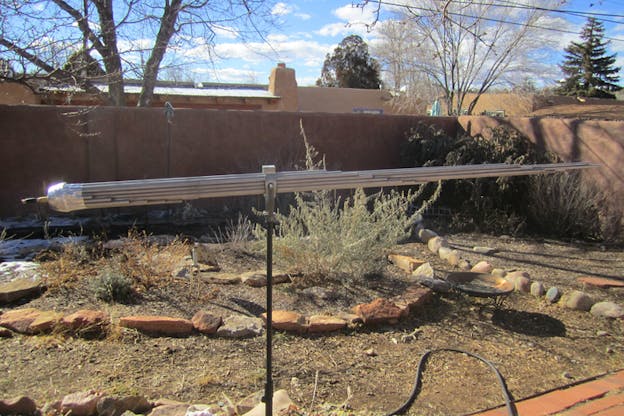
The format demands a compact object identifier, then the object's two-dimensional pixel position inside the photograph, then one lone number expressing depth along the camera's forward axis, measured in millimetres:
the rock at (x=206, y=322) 3816
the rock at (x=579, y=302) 4797
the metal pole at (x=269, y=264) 2229
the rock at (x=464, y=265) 6051
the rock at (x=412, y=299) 4383
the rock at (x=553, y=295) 4941
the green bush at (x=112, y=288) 4316
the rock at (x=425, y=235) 7207
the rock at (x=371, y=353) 3699
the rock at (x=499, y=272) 5531
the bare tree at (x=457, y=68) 22703
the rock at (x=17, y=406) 2625
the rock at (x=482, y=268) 5758
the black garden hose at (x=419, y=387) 2971
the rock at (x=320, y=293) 4647
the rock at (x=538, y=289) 5102
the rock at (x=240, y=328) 3812
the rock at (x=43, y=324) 3730
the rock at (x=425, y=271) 5328
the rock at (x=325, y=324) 3984
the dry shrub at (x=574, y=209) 7746
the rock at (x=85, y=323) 3728
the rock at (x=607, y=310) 4621
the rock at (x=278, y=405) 2751
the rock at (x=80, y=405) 2695
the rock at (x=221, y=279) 4953
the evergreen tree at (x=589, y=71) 40469
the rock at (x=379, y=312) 4145
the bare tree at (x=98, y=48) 6777
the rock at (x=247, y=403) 2871
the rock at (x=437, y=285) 4949
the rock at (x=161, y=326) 3793
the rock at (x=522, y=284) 5230
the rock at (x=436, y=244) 6762
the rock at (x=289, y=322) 3936
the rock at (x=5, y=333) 3749
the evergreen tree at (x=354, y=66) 36750
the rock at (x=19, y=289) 4391
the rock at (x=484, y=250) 6879
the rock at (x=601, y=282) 5512
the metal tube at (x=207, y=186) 1973
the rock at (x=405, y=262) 5668
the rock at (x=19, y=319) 3770
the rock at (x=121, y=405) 2699
